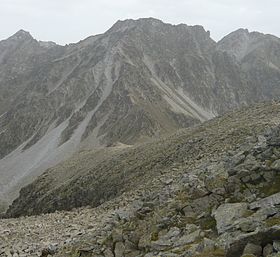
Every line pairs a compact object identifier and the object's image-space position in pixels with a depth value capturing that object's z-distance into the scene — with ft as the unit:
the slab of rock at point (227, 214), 51.16
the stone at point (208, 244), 48.11
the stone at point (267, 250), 42.50
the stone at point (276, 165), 57.77
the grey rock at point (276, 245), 42.09
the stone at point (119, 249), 58.75
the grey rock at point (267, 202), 50.44
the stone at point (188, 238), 53.51
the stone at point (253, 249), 43.21
